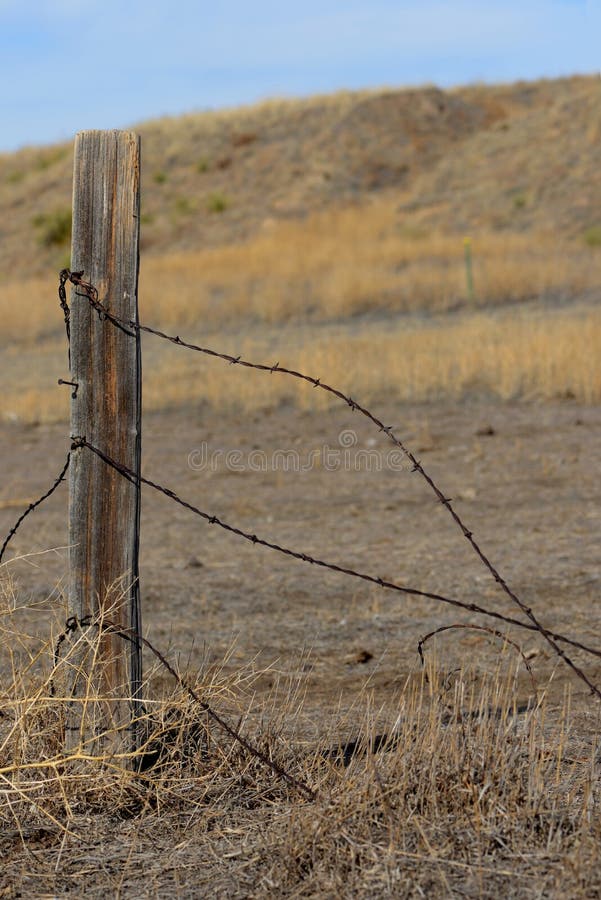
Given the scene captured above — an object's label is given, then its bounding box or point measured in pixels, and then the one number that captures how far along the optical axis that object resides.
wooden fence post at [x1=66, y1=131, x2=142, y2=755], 6.41
